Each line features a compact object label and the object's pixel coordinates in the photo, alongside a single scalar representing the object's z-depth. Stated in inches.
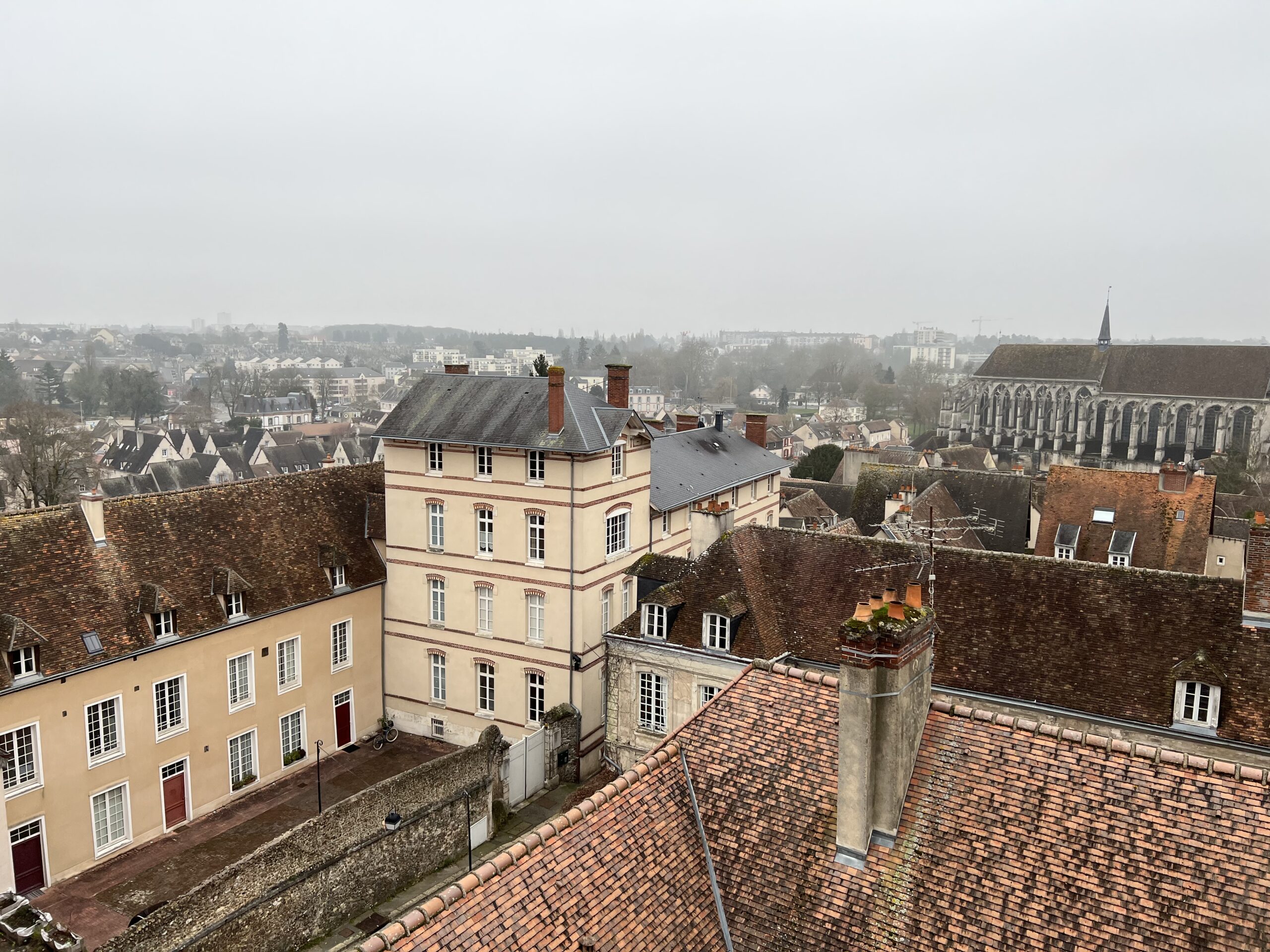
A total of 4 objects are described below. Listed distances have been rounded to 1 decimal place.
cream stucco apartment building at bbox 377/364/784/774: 1069.1
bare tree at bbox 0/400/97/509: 1835.6
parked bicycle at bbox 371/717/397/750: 1178.0
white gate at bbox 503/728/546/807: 1000.2
